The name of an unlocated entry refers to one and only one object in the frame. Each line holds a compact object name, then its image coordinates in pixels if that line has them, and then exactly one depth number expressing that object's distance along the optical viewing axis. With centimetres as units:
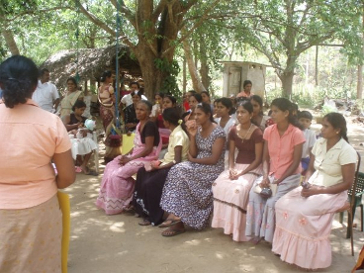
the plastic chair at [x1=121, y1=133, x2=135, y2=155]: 568
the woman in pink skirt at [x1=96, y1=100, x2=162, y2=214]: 493
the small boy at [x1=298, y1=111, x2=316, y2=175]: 482
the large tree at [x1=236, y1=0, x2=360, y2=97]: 716
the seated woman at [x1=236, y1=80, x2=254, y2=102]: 879
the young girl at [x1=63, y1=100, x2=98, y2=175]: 657
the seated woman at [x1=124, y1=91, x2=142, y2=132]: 737
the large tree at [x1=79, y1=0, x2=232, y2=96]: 794
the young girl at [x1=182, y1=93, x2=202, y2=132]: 466
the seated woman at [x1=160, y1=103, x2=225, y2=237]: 438
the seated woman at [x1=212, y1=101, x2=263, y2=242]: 409
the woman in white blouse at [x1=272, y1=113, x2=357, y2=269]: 346
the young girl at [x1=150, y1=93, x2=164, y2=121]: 648
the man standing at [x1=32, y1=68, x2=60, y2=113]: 725
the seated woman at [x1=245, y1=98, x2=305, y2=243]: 389
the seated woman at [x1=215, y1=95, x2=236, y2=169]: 530
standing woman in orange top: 202
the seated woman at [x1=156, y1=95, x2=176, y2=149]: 607
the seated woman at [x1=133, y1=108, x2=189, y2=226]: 465
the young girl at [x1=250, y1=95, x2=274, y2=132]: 548
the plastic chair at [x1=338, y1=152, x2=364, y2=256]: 376
